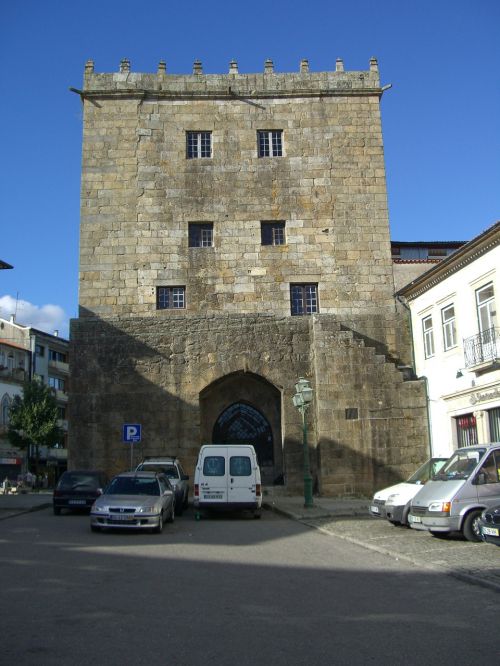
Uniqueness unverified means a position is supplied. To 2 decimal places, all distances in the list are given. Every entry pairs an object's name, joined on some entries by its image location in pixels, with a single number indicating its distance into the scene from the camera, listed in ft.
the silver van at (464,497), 38.86
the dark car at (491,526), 31.71
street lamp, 60.64
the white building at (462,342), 60.13
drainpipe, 72.08
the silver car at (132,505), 44.83
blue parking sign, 70.80
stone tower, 73.15
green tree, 141.69
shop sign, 59.16
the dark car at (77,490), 63.00
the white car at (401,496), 46.11
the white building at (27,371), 160.76
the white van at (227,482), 56.34
